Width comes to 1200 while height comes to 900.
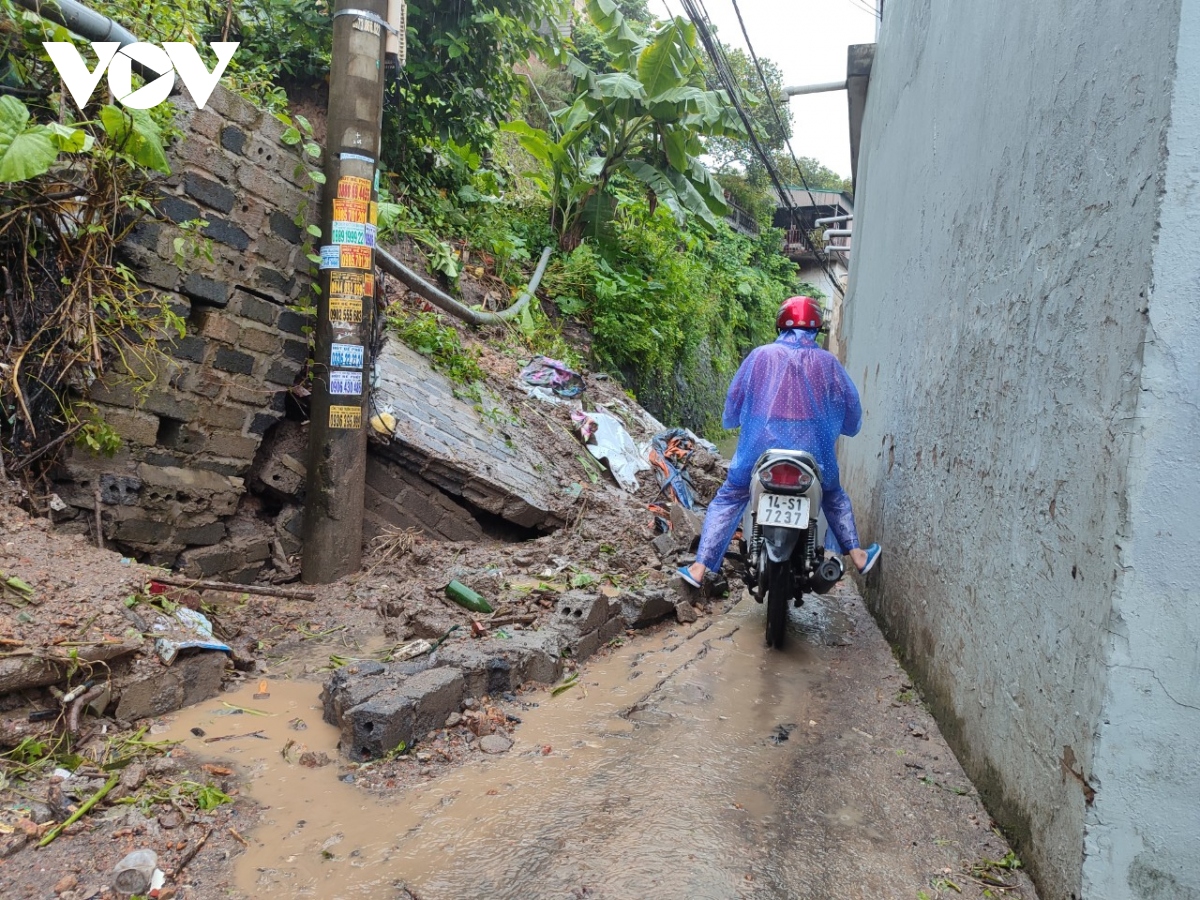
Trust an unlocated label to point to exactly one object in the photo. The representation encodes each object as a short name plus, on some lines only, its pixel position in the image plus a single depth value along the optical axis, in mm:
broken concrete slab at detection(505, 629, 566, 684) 3439
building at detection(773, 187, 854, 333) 29609
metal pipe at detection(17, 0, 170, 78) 3350
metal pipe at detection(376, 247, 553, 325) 5213
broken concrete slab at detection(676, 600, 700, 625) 4637
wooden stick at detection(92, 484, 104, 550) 3588
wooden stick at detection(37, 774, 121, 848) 2062
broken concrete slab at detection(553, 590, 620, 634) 3932
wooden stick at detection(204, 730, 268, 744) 2732
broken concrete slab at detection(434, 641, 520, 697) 3168
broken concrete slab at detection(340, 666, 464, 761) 2697
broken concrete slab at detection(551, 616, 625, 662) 3779
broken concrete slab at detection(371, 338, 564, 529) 5035
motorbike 3881
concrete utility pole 4332
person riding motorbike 4262
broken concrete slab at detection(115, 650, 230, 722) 2734
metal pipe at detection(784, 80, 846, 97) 11117
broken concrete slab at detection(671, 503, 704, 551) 5973
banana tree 9516
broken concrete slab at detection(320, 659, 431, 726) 2850
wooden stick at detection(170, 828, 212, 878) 2049
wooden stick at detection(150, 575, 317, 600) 3662
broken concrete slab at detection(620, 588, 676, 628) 4352
